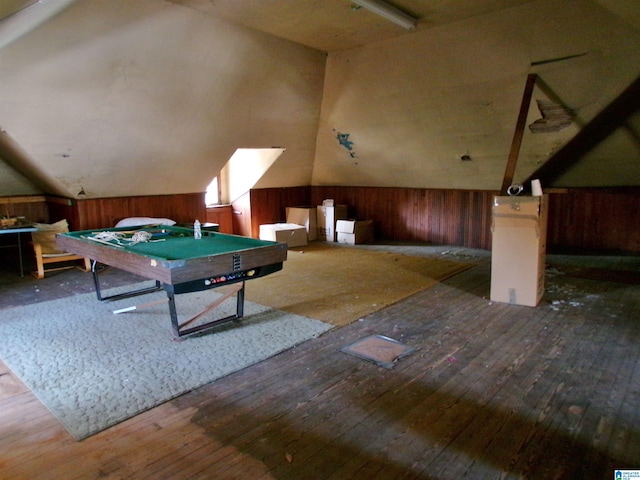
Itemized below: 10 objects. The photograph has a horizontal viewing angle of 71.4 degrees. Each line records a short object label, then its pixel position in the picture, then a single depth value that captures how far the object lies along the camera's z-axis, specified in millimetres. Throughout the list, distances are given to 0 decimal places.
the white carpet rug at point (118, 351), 2588
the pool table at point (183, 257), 3055
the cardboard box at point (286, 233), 7141
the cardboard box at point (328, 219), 7887
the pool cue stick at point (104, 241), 3639
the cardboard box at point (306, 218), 7922
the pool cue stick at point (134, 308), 4086
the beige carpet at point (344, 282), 4250
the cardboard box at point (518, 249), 4082
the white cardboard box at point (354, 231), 7582
